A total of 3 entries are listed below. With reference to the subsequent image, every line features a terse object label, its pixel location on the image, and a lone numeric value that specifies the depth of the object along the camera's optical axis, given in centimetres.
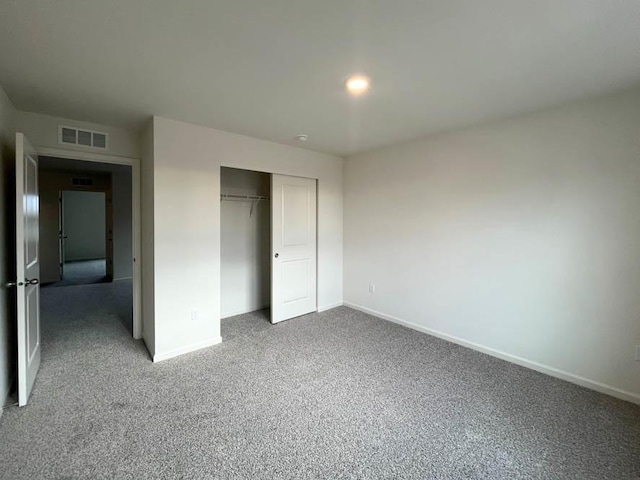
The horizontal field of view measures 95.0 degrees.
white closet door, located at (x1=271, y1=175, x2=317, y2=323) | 397
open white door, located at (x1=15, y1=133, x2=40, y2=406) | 213
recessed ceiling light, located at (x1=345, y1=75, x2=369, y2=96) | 211
